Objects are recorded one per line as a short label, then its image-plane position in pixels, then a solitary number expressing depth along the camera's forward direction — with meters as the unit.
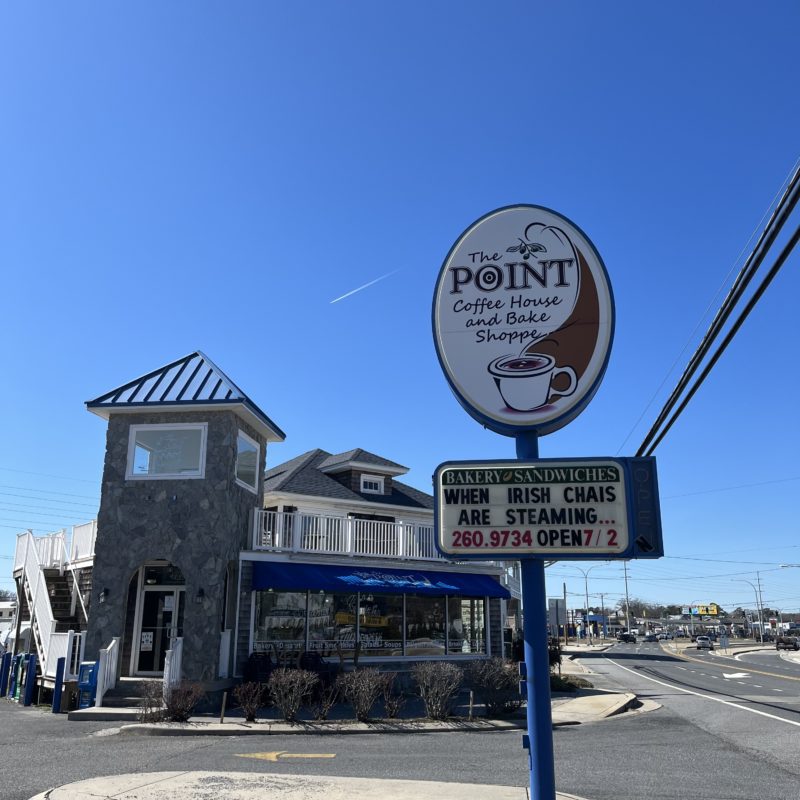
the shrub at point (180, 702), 14.94
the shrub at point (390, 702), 15.99
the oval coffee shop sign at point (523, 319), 7.36
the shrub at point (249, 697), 15.16
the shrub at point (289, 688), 15.23
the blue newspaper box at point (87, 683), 16.97
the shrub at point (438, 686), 15.80
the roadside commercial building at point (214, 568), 18.66
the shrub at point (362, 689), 15.44
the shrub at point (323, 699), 15.37
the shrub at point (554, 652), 27.86
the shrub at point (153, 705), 14.93
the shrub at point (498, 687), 16.80
